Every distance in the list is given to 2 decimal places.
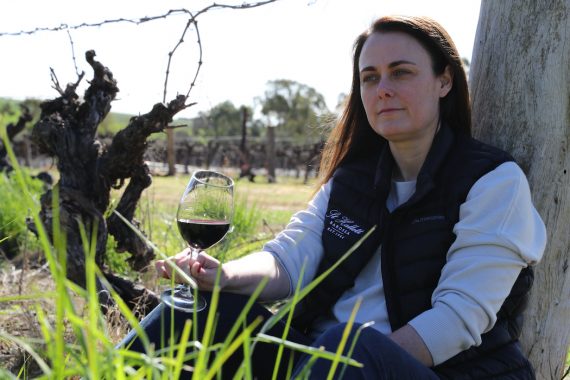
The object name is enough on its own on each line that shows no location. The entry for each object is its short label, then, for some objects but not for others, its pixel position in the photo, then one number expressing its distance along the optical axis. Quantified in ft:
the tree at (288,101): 223.51
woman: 5.99
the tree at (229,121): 195.11
